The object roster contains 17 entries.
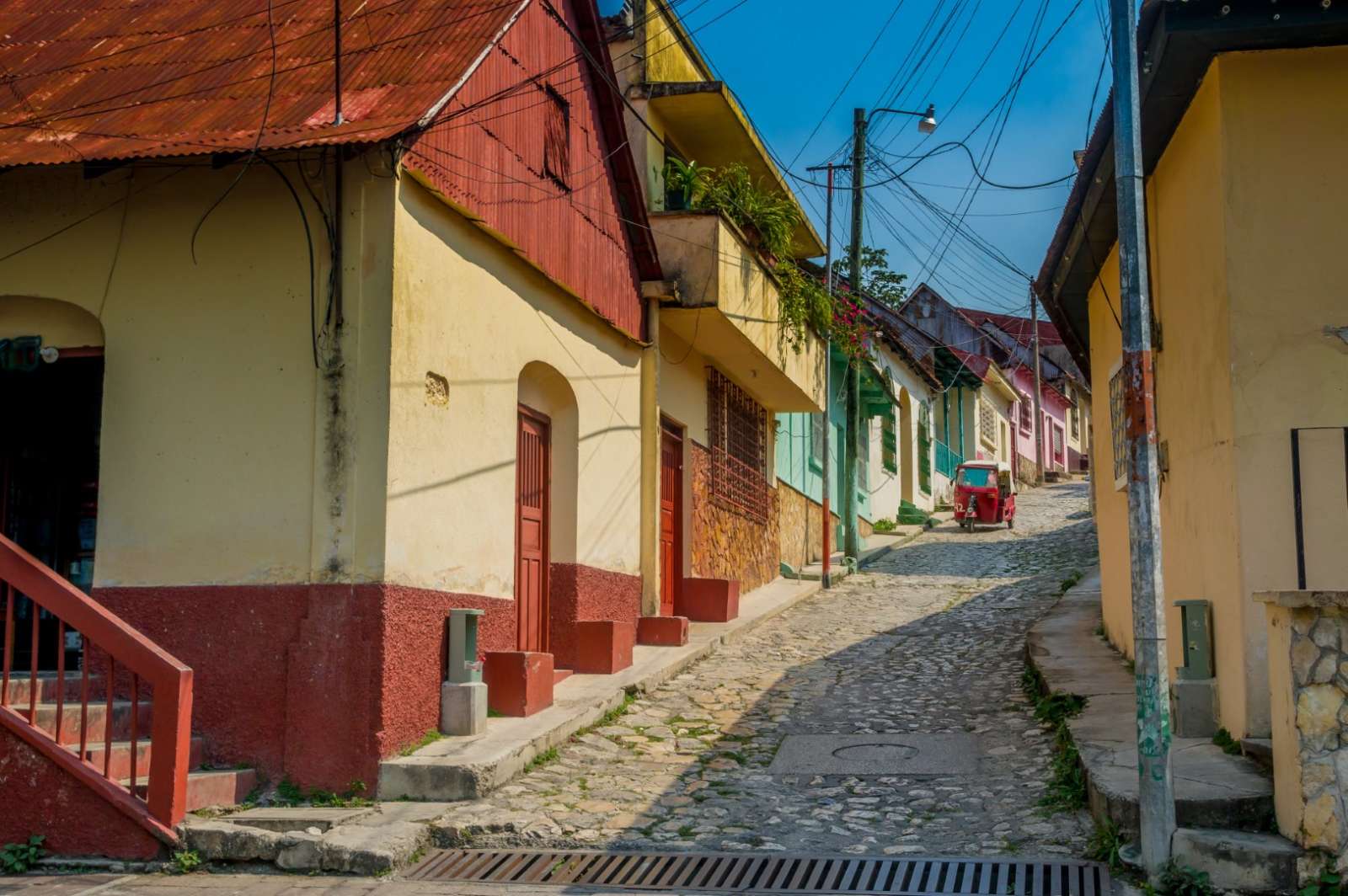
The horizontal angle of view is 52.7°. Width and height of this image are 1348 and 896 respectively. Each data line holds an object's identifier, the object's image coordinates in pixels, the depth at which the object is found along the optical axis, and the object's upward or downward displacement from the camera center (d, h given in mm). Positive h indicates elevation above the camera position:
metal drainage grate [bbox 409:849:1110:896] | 6648 -1501
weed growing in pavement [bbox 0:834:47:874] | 7371 -1500
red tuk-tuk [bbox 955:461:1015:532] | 28719 +1724
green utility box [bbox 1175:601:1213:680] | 8383 -365
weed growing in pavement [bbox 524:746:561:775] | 9121 -1226
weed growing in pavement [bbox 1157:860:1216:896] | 6207 -1381
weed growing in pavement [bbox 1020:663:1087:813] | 7977 -1102
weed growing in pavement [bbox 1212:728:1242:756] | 7645 -931
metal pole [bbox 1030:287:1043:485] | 42397 +5372
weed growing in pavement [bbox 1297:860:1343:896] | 5926 -1328
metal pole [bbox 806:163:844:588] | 20109 +2886
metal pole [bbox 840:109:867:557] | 23141 +3332
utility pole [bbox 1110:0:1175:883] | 6418 +521
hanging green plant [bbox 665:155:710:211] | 14758 +4348
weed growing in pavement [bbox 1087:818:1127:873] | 6707 -1347
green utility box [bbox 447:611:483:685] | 9242 -449
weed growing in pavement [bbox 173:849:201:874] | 7308 -1513
